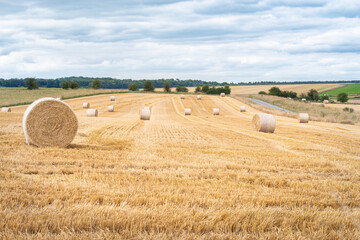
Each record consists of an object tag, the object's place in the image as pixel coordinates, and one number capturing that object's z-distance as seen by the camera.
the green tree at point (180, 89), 104.74
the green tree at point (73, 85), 99.94
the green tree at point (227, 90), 101.01
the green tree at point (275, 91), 98.56
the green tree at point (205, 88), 102.15
